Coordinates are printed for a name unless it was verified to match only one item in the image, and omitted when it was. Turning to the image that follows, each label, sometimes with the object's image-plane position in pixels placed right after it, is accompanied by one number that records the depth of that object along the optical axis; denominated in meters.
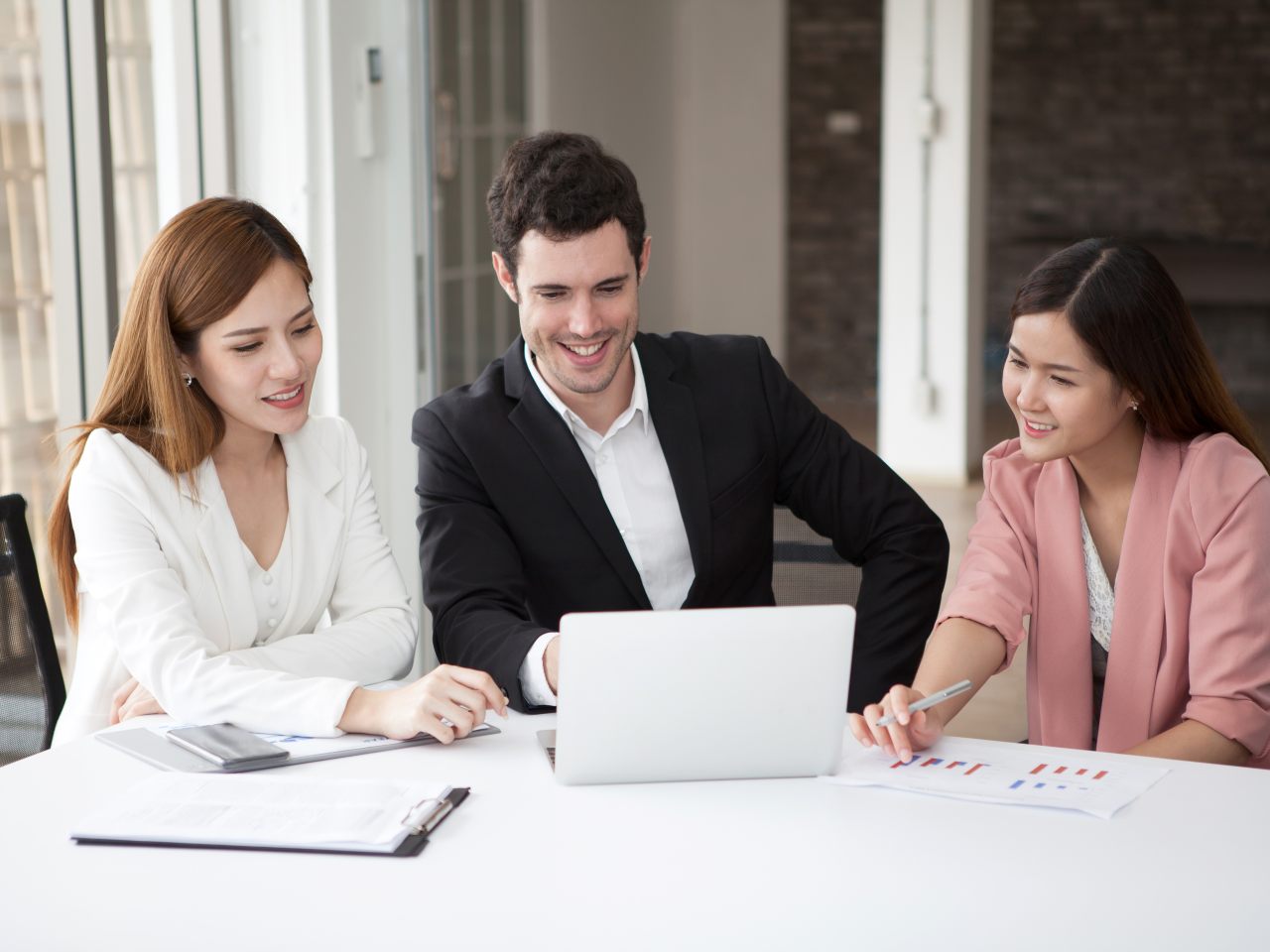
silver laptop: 2.88
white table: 2.62
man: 3.51
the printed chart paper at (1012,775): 2.92
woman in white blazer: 3.28
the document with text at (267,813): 2.79
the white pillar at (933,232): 10.01
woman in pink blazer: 3.33
